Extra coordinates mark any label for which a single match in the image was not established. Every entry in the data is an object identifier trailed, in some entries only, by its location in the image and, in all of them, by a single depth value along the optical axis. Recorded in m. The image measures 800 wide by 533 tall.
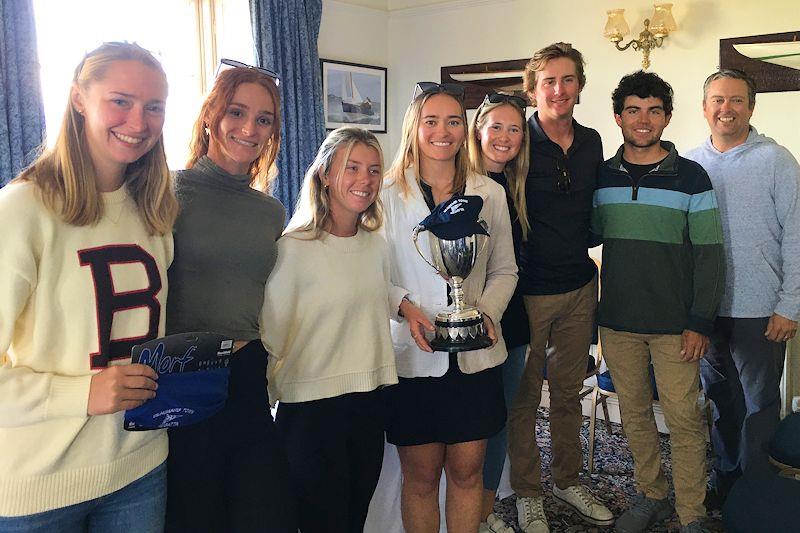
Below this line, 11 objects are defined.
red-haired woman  1.48
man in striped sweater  2.38
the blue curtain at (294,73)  4.39
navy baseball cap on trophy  1.88
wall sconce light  4.21
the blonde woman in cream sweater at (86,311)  1.18
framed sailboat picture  4.96
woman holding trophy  2.01
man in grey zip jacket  2.48
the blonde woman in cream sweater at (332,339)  1.71
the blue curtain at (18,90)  3.14
